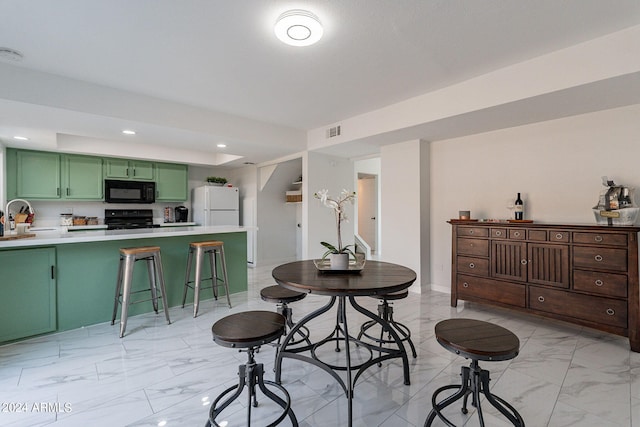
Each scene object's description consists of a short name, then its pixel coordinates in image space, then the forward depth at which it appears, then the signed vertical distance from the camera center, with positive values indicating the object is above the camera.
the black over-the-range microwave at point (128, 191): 5.21 +0.43
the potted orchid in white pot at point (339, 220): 1.94 -0.05
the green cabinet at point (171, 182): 5.80 +0.66
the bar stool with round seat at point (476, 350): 1.40 -0.67
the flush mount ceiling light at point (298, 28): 1.93 +1.28
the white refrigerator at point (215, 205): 5.79 +0.18
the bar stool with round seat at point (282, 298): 2.17 -0.63
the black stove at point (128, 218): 5.37 -0.07
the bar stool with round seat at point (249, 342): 1.49 -0.66
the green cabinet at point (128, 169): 5.23 +0.84
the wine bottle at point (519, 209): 3.26 +0.04
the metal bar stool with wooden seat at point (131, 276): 2.77 -0.63
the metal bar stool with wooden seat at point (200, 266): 3.28 -0.63
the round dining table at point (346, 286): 1.59 -0.40
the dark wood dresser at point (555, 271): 2.42 -0.57
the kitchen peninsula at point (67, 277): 2.54 -0.61
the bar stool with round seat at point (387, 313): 2.13 -0.78
